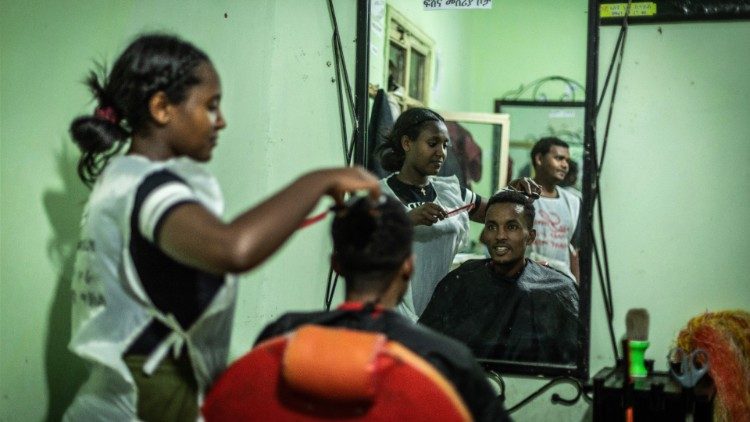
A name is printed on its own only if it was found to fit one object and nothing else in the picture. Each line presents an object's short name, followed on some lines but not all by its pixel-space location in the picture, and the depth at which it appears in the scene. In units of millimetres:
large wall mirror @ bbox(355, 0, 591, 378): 2396
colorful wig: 2113
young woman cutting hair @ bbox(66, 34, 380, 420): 1268
